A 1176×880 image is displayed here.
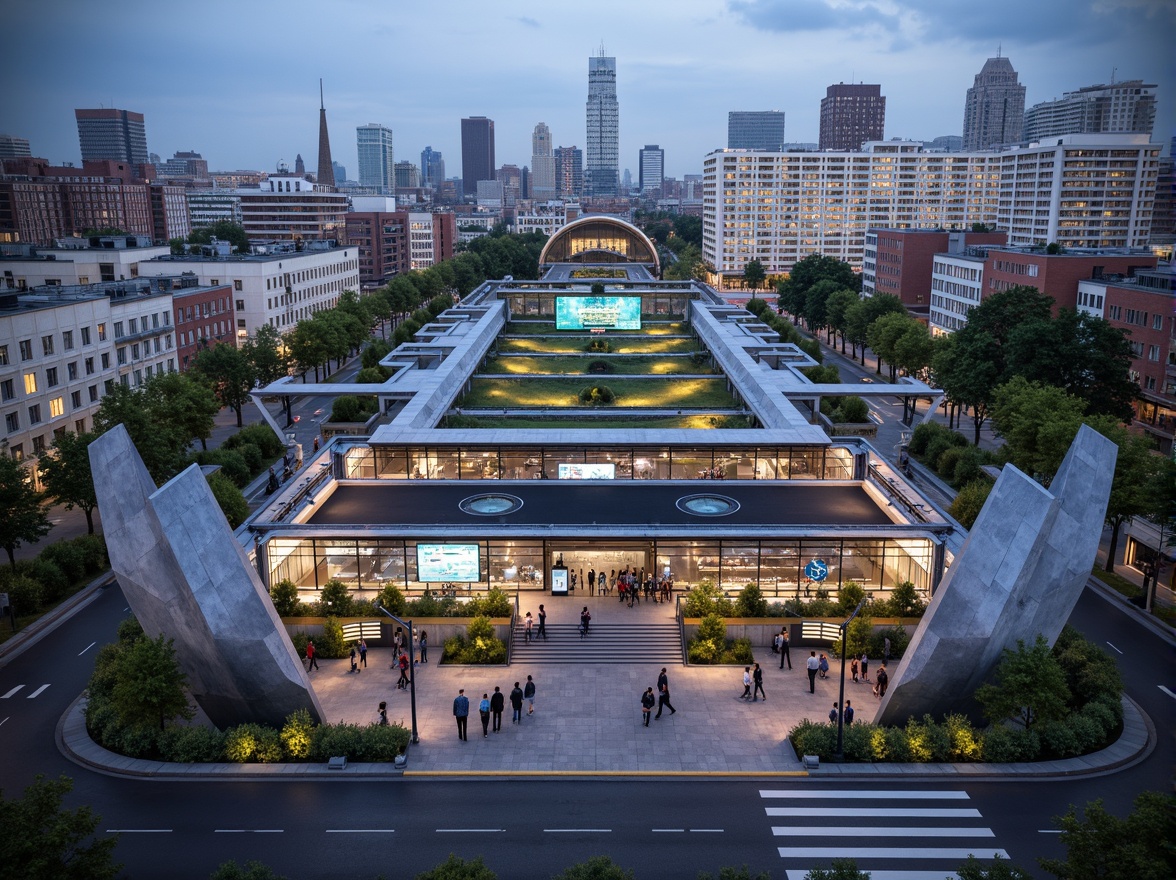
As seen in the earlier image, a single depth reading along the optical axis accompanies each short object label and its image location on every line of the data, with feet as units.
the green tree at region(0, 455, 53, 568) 136.67
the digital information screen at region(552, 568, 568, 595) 132.87
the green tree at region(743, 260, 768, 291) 563.48
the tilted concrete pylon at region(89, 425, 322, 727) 87.20
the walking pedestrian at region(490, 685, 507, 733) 100.42
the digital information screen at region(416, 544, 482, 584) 128.16
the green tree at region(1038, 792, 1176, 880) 56.65
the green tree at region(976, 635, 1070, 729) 90.74
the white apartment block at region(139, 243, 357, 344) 334.44
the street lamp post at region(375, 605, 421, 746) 91.45
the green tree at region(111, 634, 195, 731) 91.61
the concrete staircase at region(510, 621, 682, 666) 119.55
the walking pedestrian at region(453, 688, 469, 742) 97.19
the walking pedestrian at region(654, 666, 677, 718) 103.45
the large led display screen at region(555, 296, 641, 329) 322.14
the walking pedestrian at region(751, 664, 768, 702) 106.93
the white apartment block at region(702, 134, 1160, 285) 627.46
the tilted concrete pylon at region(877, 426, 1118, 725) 86.69
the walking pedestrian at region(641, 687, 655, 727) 100.68
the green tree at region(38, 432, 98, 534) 153.38
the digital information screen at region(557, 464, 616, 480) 157.58
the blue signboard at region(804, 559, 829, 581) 127.95
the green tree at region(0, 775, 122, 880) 58.75
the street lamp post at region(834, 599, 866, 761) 91.05
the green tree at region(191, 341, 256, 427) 244.22
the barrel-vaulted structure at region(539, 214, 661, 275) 622.95
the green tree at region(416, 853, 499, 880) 59.77
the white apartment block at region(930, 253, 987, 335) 338.34
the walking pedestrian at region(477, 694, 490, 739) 99.60
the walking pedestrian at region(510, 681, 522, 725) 102.27
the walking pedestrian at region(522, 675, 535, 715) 104.01
